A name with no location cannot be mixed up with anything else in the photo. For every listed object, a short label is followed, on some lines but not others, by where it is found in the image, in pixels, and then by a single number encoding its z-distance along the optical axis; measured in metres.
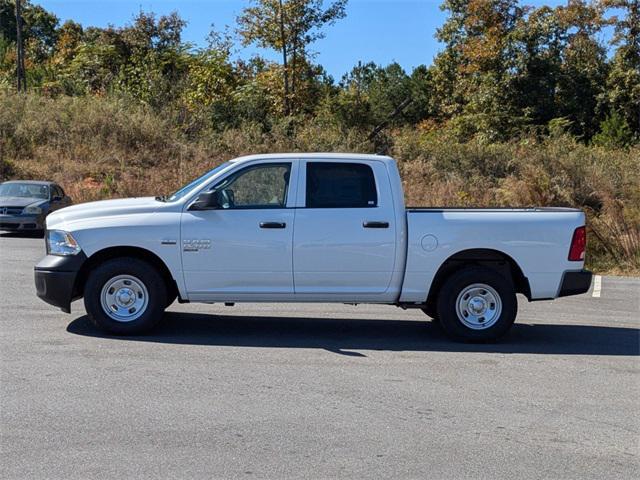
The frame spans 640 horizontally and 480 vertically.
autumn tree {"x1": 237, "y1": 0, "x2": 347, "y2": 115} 32.56
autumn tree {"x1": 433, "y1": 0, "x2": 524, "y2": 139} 35.62
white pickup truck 8.89
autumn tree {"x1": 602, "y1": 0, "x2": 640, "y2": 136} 35.53
